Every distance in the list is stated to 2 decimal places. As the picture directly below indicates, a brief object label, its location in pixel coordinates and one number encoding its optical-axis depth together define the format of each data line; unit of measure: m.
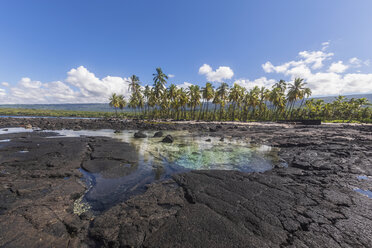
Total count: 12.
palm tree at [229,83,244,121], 68.12
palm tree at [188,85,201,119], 69.17
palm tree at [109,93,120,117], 83.45
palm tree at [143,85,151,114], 78.84
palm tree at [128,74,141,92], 65.97
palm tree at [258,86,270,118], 72.44
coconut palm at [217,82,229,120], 68.00
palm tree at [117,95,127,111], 85.75
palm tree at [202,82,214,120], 68.13
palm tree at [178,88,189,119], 69.31
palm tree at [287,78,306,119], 64.75
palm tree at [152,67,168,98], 60.75
